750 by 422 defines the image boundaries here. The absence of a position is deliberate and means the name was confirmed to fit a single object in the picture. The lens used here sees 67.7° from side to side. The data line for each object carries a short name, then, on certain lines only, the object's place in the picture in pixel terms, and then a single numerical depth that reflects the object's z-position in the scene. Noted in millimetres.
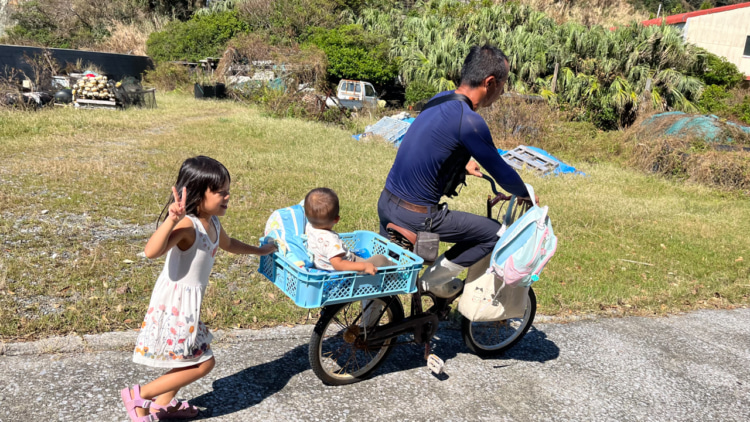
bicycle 3555
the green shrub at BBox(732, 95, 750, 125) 22794
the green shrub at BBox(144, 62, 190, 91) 28047
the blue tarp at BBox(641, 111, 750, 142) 13920
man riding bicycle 3420
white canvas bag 3775
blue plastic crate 2984
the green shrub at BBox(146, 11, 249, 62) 31570
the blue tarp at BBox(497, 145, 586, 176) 12961
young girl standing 2828
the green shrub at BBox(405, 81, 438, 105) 23750
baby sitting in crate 3293
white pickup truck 23080
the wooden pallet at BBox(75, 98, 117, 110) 17055
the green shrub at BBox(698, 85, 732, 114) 23438
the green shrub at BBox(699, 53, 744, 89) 26625
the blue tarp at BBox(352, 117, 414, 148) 15141
